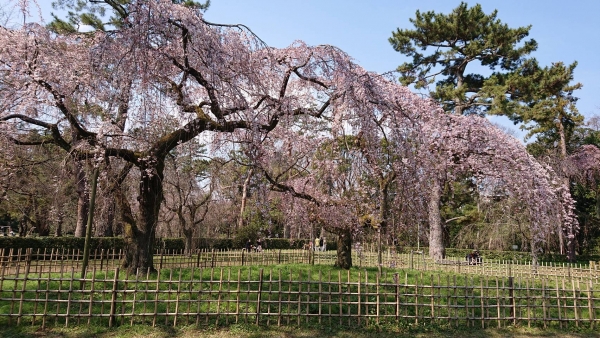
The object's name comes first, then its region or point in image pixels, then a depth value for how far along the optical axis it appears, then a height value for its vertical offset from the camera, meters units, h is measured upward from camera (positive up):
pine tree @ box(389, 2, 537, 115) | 16.98 +8.18
